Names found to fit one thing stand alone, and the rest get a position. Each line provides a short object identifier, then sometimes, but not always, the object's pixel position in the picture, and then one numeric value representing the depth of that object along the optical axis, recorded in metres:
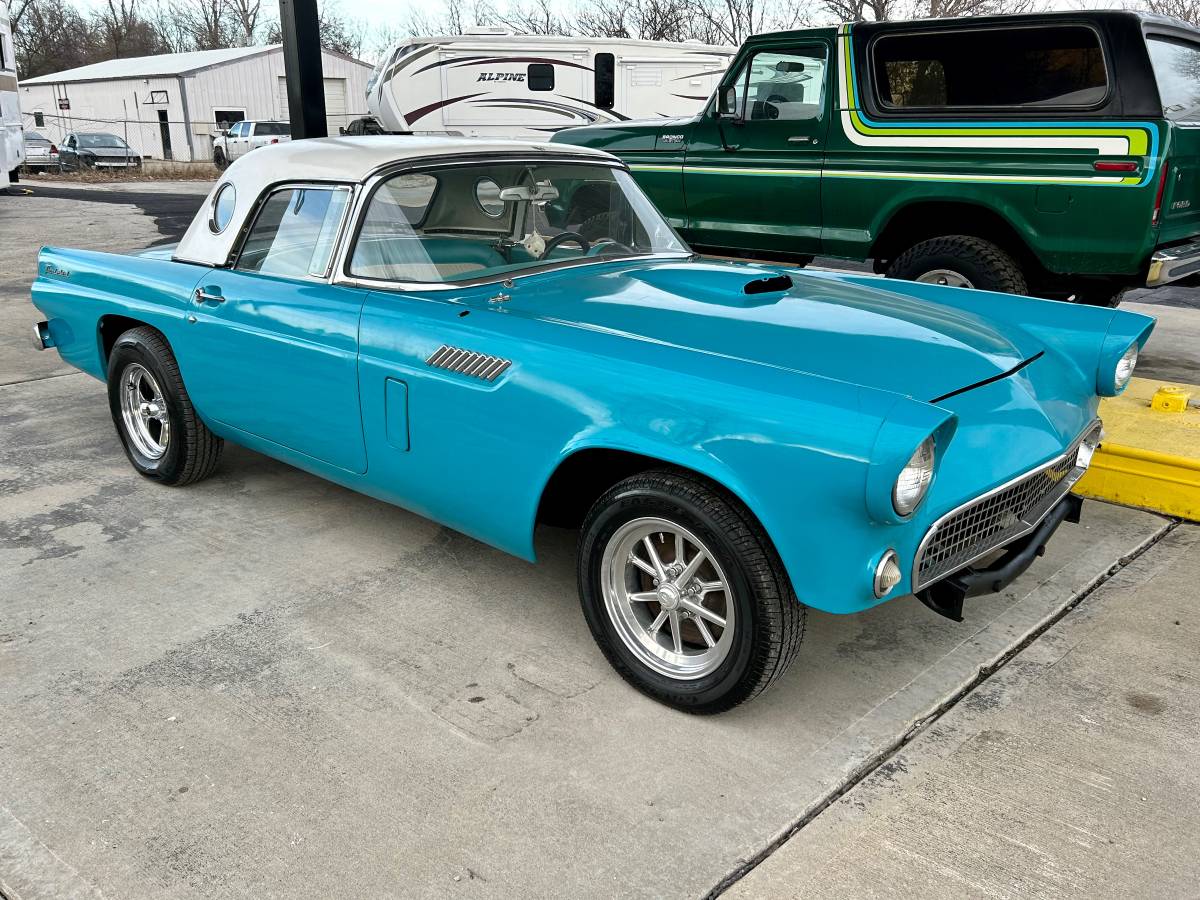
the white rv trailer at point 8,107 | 16.14
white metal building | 43.66
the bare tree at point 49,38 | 60.09
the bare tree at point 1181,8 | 29.62
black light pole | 7.04
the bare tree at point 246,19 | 64.50
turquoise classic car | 2.42
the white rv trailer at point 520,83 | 16.55
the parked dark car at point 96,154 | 29.53
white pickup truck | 30.86
